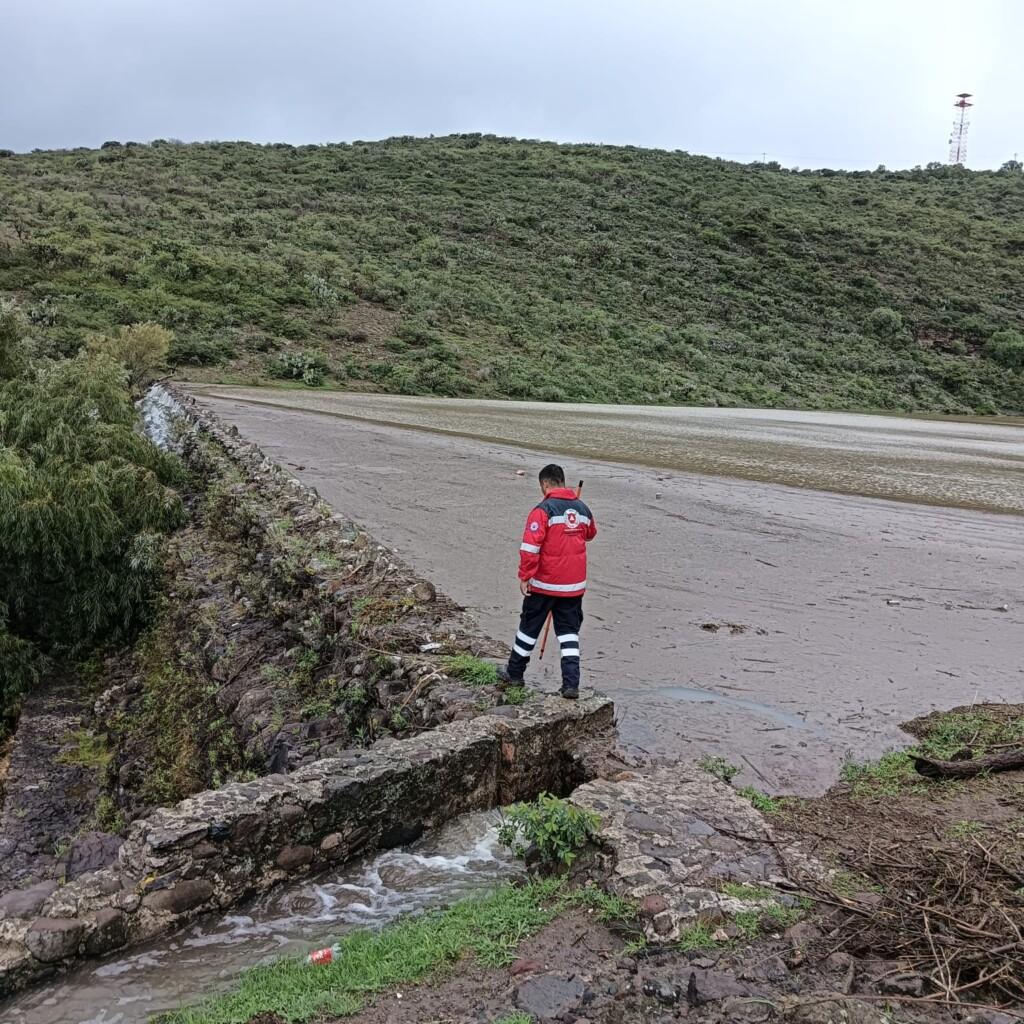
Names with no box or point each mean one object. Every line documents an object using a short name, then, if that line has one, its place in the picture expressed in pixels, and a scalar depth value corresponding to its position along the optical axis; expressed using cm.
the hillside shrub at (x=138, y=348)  3238
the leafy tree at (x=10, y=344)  1734
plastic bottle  420
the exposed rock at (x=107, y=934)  420
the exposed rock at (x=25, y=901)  418
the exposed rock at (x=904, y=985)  345
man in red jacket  687
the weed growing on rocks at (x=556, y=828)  484
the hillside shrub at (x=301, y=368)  4203
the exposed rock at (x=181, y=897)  445
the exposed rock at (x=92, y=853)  550
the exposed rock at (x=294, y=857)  500
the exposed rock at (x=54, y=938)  405
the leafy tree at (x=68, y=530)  1128
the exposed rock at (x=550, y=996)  359
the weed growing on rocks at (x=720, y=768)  624
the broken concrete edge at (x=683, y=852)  419
